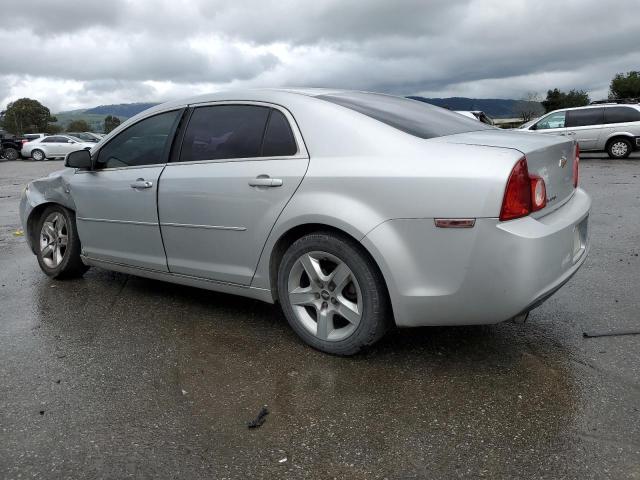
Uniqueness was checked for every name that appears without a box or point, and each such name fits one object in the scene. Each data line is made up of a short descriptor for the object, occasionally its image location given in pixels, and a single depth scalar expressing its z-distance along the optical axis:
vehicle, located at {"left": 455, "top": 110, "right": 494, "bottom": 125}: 19.87
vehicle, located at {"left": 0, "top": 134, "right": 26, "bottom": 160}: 31.77
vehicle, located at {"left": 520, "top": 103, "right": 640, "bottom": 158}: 16.84
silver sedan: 2.90
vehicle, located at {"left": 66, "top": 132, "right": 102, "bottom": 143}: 31.77
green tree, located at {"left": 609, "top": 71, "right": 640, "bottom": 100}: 86.56
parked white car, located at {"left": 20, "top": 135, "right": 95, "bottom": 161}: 30.05
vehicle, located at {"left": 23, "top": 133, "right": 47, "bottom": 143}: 32.41
